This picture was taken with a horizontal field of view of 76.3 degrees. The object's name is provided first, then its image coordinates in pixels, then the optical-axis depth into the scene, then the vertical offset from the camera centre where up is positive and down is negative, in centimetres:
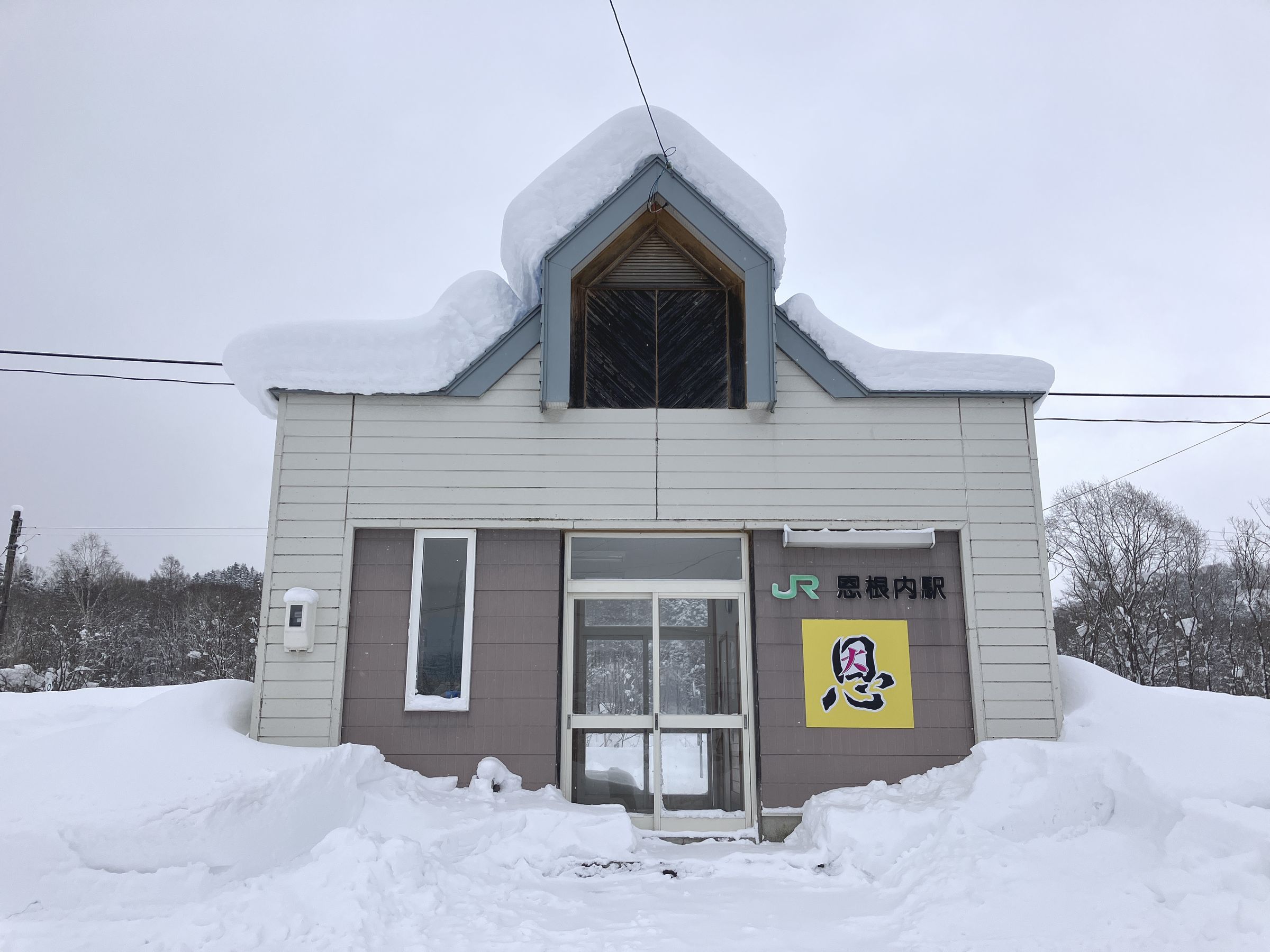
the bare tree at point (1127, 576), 3059 +226
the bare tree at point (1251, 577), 3073 +218
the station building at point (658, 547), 751 +80
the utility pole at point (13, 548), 2353 +232
